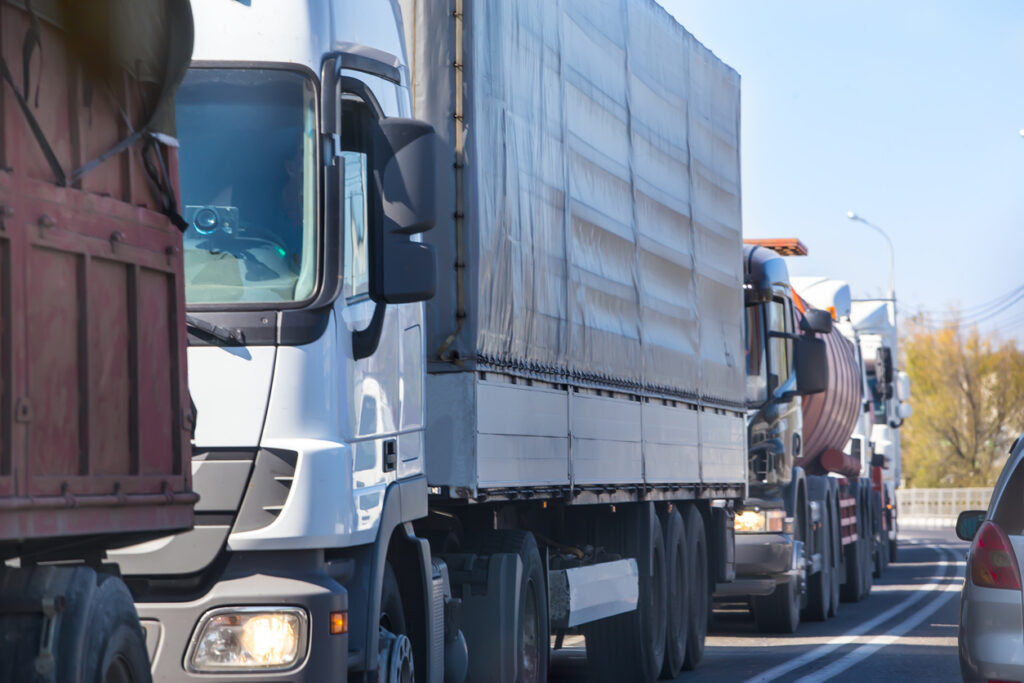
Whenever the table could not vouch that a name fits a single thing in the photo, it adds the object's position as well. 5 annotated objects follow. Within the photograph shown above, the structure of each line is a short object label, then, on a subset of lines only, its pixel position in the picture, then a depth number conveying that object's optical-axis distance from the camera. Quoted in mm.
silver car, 13881
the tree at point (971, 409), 137958
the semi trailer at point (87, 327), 7541
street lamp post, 105052
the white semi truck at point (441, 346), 11082
